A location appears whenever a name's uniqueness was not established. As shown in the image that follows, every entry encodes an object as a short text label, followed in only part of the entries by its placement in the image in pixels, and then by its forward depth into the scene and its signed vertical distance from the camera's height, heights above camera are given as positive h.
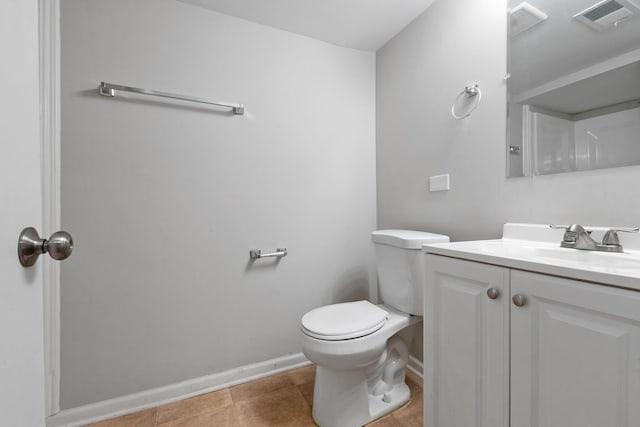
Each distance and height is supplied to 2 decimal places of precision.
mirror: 0.89 +0.46
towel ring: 1.30 +0.56
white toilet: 1.16 -0.56
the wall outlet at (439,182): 1.46 +0.16
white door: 0.39 +0.00
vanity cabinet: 0.57 -0.35
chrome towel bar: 1.26 +0.58
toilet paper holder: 1.60 -0.24
